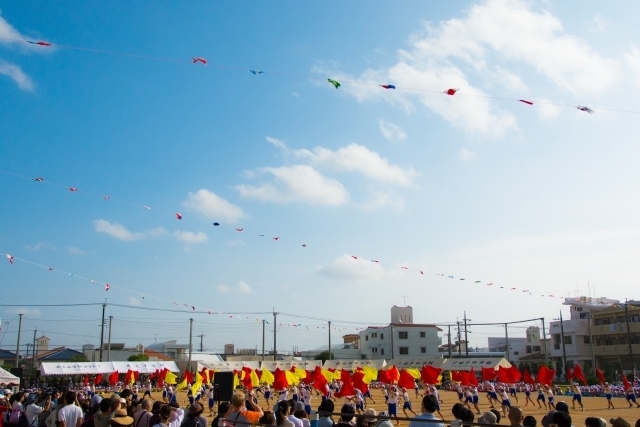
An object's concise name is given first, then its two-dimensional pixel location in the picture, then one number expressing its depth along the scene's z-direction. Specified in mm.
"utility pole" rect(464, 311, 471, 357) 69438
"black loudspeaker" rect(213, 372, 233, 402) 12312
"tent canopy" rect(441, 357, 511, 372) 53844
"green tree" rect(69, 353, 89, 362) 67825
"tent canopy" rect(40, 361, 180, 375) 44084
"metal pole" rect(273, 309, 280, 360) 71288
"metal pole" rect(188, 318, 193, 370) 61734
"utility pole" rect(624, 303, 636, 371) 47750
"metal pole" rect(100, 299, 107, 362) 56612
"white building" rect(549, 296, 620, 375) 58875
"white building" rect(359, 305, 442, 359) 74875
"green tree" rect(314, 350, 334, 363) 82506
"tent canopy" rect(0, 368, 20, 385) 32031
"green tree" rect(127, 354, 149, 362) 68500
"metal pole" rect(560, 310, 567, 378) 54009
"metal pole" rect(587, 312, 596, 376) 51209
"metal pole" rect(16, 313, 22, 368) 56047
